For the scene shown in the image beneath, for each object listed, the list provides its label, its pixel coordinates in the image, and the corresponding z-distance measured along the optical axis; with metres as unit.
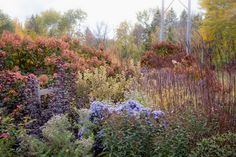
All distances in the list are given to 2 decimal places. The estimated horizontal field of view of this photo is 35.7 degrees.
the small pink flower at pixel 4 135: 4.70
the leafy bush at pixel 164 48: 15.85
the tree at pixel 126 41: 21.36
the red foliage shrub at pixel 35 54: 6.91
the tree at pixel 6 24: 18.92
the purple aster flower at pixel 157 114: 4.56
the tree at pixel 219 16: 20.67
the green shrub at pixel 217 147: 3.75
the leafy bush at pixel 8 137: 4.61
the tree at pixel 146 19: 28.38
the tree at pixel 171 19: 35.12
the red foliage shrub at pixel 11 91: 5.66
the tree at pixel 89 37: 20.51
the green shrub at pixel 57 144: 4.23
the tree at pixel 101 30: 24.95
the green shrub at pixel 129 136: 4.11
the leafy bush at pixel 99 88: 6.73
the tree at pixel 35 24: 25.89
